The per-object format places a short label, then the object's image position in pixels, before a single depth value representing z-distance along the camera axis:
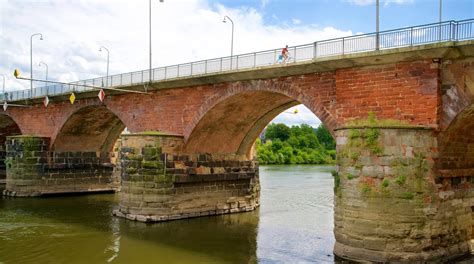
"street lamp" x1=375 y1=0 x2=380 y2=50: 14.02
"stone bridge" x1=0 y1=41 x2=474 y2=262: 12.80
